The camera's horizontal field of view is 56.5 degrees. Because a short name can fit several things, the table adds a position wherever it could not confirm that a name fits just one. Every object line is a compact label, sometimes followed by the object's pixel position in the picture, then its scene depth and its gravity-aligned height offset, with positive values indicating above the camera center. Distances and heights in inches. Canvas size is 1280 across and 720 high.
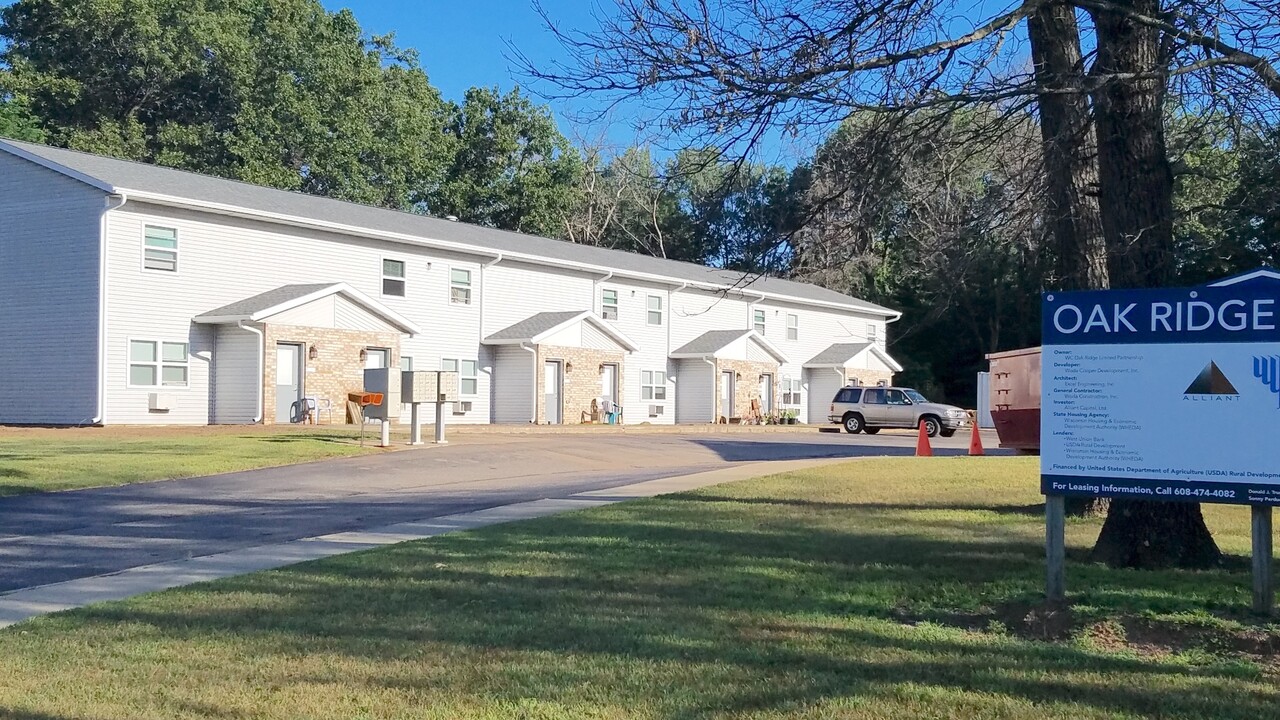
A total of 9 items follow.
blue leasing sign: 297.7 +1.5
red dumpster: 943.2 +1.1
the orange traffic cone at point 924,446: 979.3 -40.0
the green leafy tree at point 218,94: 1914.4 +503.7
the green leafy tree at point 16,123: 1689.2 +397.0
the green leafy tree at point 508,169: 2219.5 +434.2
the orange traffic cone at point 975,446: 995.9 -40.4
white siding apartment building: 1082.7 +92.9
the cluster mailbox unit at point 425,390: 910.4 +4.3
